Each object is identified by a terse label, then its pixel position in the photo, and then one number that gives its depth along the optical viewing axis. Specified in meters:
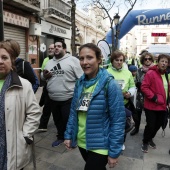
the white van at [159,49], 12.75
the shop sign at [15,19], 10.06
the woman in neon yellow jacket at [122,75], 3.46
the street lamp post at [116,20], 12.69
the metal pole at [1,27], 2.52
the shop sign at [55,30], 13.55
